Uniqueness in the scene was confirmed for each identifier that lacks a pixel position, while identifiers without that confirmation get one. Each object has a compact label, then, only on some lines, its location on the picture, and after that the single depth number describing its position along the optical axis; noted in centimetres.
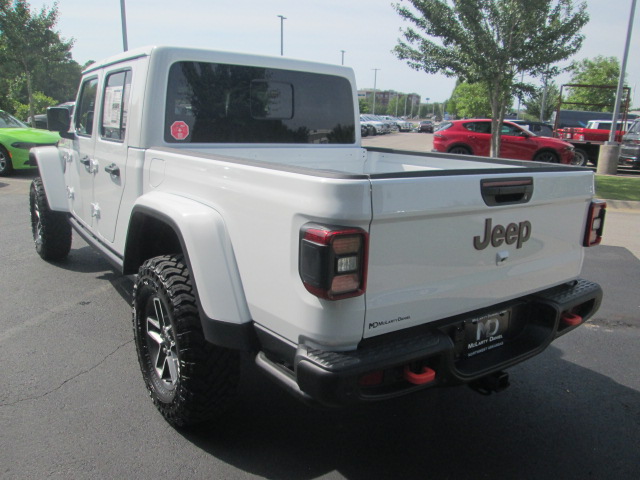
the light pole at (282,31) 3612
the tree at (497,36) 1045
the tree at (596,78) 3588
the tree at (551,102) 3953
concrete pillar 1468
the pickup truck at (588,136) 1736
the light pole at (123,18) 1816
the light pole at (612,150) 1359
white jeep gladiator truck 197
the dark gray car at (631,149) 1534
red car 1514
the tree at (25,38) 1873
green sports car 1188
